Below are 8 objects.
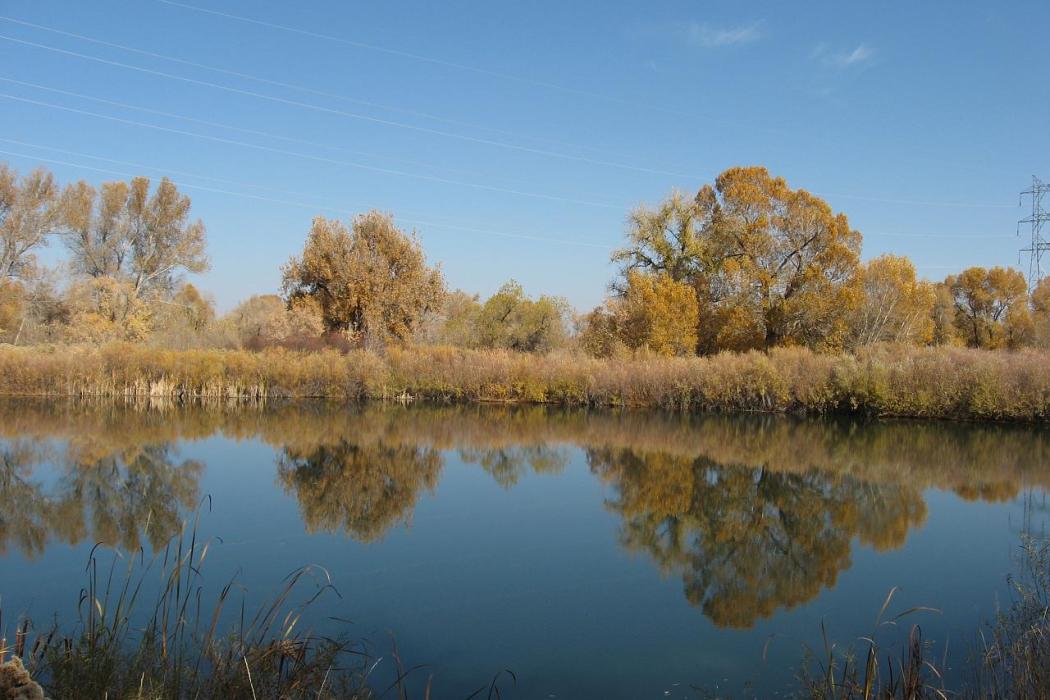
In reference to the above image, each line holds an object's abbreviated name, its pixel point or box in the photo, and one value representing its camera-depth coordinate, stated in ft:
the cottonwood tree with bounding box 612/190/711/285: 100.89
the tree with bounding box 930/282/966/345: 121.90
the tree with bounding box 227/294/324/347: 95.61
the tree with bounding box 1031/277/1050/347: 109.75
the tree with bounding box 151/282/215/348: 96.12
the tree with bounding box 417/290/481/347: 106.73
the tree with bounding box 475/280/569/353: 126.82
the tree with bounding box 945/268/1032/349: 131.36
